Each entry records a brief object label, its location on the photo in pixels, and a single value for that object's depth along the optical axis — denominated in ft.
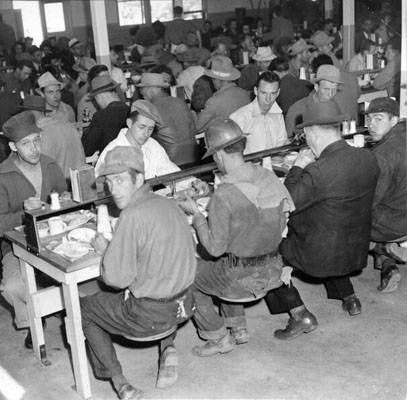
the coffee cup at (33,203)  13.33
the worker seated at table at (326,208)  13.61
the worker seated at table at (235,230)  12.26
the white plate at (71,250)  12.25
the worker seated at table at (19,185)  14.25
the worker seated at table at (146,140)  16.12
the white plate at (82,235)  13.03
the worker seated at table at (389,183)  15.52
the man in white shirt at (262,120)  19.13
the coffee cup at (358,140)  18.70
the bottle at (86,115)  25.36
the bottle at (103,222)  13.15
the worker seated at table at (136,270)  11.07
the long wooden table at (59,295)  12.00
